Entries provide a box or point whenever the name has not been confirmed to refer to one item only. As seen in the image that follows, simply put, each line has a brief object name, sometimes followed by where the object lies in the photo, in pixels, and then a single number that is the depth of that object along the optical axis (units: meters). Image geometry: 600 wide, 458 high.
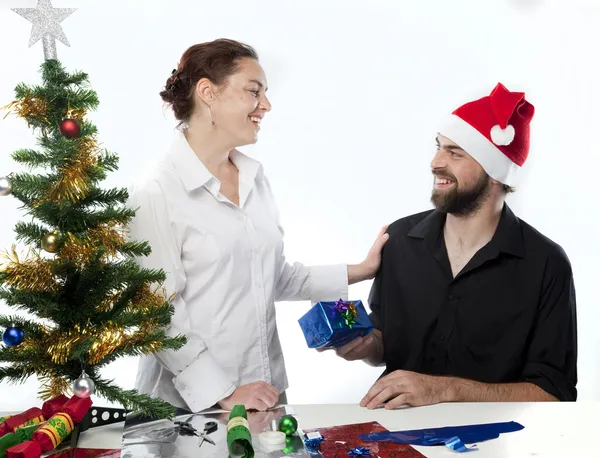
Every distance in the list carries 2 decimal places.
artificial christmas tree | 1.70
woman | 2.22
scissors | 1.82
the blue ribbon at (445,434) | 1.85
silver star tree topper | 1.95
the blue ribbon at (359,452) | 1.76
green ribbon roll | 1.64
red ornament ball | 1.70
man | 2.63
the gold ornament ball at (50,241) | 1.68
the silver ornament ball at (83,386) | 1.70
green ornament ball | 1.82
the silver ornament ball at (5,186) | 1.64
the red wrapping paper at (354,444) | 1.77
